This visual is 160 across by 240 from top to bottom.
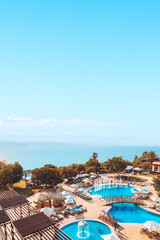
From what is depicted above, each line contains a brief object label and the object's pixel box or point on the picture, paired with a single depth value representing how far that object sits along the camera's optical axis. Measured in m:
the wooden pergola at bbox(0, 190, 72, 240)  10.87
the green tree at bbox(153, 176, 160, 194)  31.42
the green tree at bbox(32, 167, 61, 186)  36.09
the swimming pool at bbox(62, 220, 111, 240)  19.97
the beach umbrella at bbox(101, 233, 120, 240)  17.09
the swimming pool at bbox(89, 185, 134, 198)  36.20
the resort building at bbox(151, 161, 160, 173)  52.69
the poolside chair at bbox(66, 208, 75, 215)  25.12
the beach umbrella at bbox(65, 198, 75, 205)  27.07
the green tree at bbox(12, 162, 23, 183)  36.96
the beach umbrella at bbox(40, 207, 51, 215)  23.47
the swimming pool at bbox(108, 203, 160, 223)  24.36
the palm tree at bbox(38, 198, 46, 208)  27.77
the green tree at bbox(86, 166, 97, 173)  50.72
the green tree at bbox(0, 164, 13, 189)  33.88
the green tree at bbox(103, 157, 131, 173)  45.85
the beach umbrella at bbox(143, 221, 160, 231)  19.19
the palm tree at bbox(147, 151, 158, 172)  55.37
